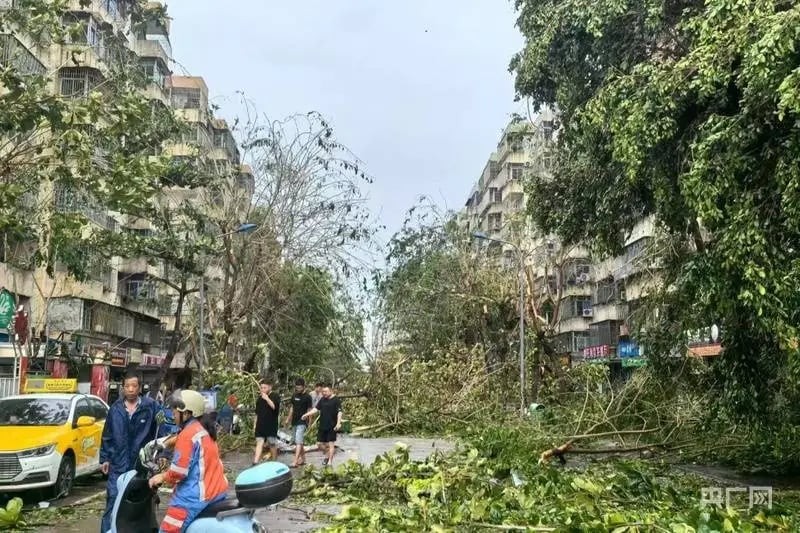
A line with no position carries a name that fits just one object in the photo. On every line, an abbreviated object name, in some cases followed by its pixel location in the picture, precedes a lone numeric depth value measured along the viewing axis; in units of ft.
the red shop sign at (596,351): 170.50
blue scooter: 15.25
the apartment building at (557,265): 82.19
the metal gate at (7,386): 82.57
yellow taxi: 35.42
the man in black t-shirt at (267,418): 45.52
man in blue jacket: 24.46
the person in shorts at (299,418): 48.26
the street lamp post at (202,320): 81.24
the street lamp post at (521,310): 82.94
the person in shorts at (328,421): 47.11
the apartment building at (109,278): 76.96
